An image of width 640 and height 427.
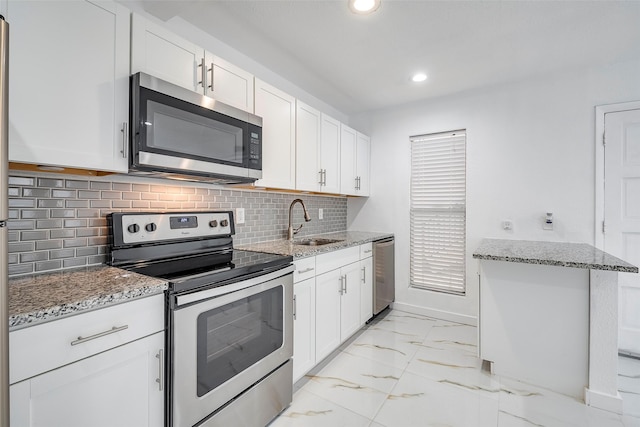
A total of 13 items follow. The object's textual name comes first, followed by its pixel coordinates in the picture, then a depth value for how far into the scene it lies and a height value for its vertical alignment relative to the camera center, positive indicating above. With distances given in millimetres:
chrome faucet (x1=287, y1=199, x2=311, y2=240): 2746 -128
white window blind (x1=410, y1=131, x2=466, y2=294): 3236 +13
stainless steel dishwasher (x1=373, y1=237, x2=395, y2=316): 3117 -676
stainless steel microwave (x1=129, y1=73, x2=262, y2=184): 1375 +408
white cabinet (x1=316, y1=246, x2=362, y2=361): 2211 -701
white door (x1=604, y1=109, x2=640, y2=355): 2482 +61
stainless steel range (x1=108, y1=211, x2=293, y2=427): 1220 -501
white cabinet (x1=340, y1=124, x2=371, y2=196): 3174 +572
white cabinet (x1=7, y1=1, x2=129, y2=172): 1077 +507
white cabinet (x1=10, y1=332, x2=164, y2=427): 859 -586
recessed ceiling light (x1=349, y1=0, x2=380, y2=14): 1724 +1214
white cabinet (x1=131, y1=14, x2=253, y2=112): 1426 +796
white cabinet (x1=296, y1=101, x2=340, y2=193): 2504 +562
